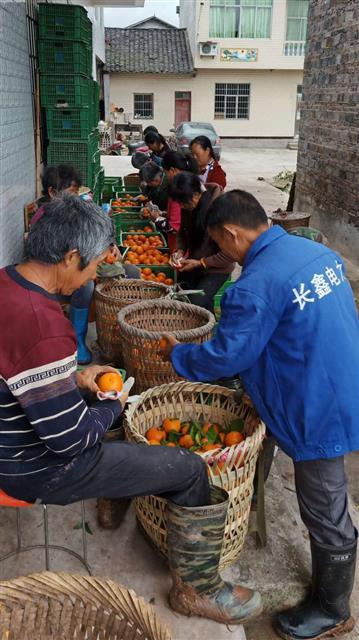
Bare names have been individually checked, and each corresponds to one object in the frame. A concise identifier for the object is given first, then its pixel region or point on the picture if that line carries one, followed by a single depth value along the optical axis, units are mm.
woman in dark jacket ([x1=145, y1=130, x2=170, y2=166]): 8438
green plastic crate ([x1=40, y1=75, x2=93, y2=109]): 7227
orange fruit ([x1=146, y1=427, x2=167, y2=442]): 2910
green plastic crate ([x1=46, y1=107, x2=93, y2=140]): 7414
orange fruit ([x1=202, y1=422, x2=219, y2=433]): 3029
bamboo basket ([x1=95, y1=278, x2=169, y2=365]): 4613
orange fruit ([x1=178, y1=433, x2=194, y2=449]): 2934
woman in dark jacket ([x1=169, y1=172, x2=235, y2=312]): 4754
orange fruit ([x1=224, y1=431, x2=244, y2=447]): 2867
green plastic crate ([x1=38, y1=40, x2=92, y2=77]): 7141
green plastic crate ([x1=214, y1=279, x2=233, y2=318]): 4984
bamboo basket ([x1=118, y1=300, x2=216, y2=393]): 3705
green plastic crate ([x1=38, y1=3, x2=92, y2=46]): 7113
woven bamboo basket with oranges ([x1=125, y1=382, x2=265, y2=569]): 2500
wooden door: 31250
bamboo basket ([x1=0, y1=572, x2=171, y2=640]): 1998
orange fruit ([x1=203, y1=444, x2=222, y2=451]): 2843
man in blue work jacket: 2305
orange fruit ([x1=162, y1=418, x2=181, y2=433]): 3002
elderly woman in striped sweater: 1879
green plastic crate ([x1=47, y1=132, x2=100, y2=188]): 7605
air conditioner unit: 28641
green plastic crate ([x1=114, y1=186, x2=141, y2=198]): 10117
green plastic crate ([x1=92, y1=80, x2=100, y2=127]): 9634
